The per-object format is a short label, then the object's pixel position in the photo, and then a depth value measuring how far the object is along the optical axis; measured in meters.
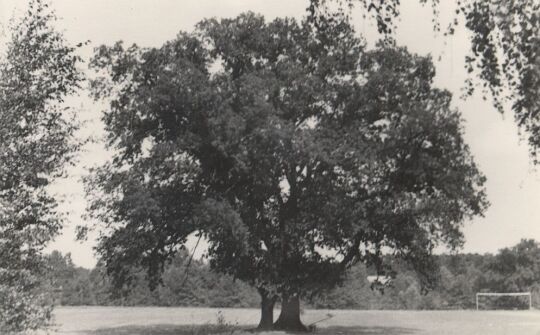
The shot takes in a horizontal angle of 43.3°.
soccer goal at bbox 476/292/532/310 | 63.29
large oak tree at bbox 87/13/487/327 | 26.88
